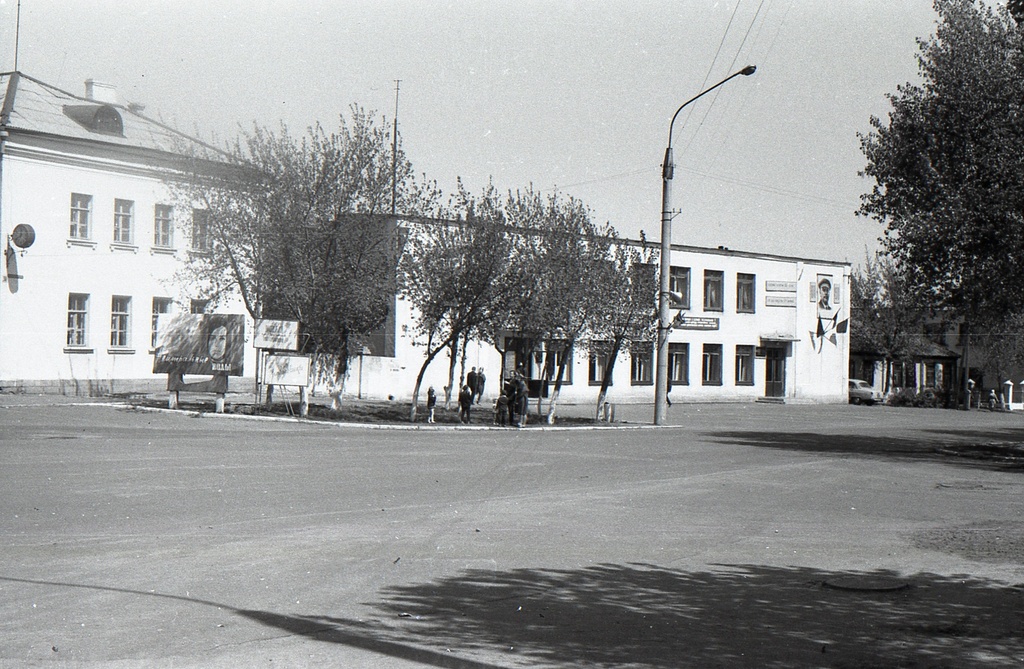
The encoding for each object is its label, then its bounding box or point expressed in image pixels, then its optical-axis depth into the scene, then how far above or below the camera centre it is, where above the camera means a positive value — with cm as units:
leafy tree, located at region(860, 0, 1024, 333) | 2588 +546
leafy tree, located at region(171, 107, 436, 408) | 3209 +403
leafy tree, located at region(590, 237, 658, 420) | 3534 +215
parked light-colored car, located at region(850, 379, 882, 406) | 7206 -47
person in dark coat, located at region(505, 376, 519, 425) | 3312 -62
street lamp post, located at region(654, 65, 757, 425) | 3500 +250
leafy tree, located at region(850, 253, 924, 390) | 7962 +496
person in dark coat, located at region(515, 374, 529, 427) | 3288 -55
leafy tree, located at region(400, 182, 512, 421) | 3288 +309
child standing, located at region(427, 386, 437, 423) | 3230 -85
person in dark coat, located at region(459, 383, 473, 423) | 3397 -80
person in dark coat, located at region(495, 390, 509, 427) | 3356 -104
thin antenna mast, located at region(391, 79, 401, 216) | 3300 +588
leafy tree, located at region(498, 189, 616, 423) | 3459 +319
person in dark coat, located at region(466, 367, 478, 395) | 4238 -16
